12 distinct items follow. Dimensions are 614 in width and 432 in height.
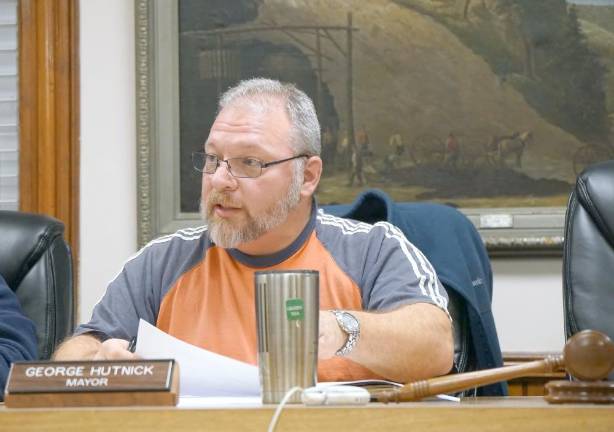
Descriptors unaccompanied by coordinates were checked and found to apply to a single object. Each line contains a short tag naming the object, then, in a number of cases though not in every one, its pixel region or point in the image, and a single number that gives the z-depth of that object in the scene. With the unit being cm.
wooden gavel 424
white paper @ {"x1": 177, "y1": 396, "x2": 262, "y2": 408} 422
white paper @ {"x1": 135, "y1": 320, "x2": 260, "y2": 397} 461
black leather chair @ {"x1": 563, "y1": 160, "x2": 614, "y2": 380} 517
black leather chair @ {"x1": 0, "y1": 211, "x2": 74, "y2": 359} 563
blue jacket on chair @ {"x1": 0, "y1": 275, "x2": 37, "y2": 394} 532
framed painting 740
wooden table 409
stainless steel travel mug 438
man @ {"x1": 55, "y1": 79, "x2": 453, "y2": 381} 524
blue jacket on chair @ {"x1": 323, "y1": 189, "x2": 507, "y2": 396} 553
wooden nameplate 431
